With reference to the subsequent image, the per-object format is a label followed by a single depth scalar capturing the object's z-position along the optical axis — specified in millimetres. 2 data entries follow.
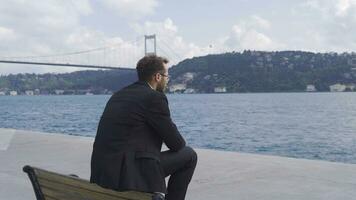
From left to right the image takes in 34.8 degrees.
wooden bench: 2371
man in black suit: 2473
